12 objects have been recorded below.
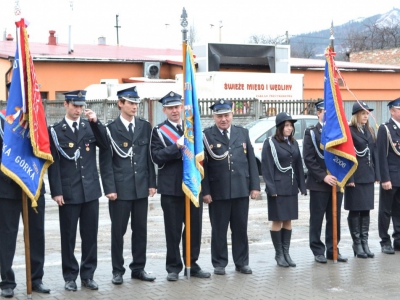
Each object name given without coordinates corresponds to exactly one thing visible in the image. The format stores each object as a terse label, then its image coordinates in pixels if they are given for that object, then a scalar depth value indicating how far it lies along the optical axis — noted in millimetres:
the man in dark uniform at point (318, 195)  9750
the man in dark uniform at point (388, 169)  10271
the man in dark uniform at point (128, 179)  8539
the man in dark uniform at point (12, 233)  7895
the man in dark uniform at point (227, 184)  9055
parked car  20469
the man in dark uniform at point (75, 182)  8211
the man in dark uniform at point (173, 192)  8734
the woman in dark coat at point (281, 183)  9430
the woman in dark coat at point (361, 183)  9992
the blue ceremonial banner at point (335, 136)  9508
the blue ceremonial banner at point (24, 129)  7719
